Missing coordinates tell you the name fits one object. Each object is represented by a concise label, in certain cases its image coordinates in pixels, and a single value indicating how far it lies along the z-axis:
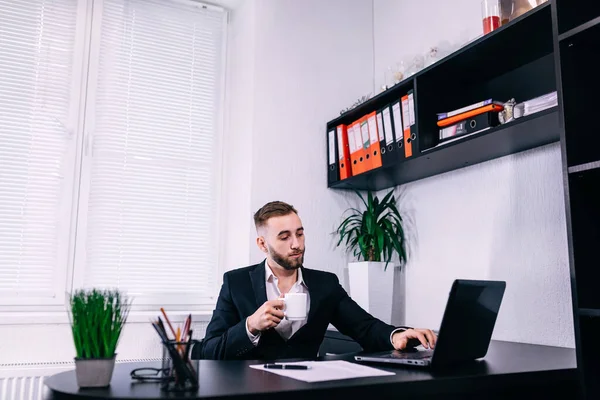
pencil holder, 1.04
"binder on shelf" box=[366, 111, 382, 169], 2.71
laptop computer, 1.30
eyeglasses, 1.08
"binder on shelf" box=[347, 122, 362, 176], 2.87
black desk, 1.01
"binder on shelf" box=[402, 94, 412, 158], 2.46
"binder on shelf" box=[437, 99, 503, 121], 2.08
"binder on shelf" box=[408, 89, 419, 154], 2.40
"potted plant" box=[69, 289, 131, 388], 1.04
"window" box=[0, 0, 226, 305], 2.81
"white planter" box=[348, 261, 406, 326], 2.66
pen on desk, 1.29
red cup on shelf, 2.12
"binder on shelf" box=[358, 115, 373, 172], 2.77
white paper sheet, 1.16
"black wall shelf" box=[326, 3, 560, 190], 1.94
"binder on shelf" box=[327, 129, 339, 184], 3.05
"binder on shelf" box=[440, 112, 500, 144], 2.06
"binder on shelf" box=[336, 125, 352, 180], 2.96
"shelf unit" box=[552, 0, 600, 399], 1.48
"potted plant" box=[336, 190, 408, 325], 2.67
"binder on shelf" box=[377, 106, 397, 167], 2.60
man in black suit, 1.84
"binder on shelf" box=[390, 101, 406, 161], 2.53
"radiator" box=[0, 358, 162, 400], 2.37
